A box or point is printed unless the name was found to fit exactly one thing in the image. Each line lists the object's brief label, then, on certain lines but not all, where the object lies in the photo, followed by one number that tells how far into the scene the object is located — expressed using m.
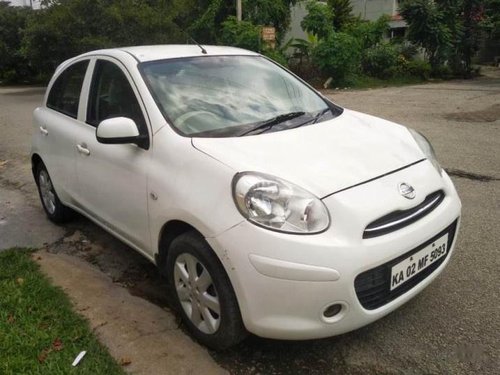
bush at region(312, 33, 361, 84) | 15.81
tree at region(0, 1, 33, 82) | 23.11
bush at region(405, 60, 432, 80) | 18.03
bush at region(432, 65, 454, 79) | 18.73
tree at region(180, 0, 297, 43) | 17.03
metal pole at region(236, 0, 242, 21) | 15.52
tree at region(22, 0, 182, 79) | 15.76
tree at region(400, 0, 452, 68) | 17.41
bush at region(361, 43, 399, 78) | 17.97
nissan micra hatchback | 2.22
